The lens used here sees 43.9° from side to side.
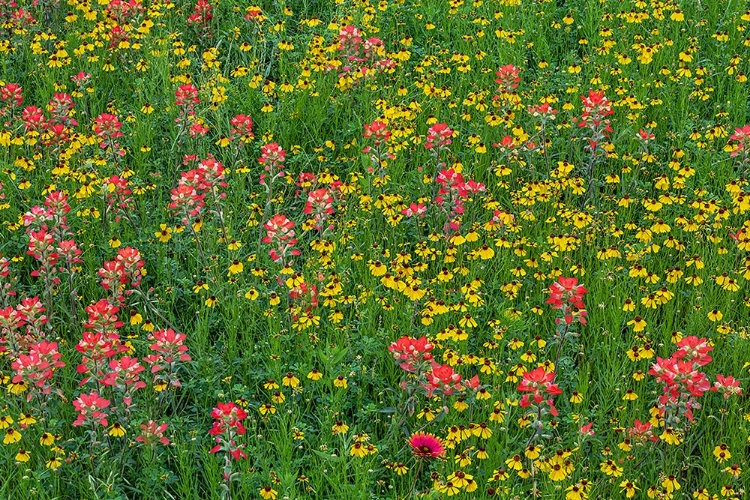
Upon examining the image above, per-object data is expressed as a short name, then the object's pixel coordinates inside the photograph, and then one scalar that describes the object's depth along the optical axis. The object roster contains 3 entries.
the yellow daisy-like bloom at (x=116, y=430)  3.96
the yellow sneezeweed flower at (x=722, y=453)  3.88
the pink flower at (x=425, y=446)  3.52
